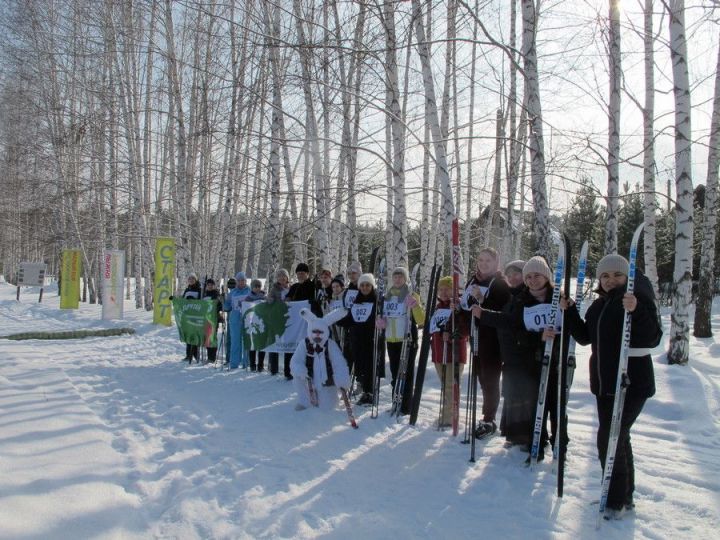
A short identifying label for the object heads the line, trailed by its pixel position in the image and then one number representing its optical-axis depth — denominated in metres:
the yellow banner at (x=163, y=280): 16.03
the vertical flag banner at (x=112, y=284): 17.92
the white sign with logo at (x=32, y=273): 26.78
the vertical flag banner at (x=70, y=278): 22.53
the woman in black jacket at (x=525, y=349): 4.72
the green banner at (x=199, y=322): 10.37
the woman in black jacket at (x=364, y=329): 6.94
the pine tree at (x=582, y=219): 28.84
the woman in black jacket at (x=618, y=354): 3.62
